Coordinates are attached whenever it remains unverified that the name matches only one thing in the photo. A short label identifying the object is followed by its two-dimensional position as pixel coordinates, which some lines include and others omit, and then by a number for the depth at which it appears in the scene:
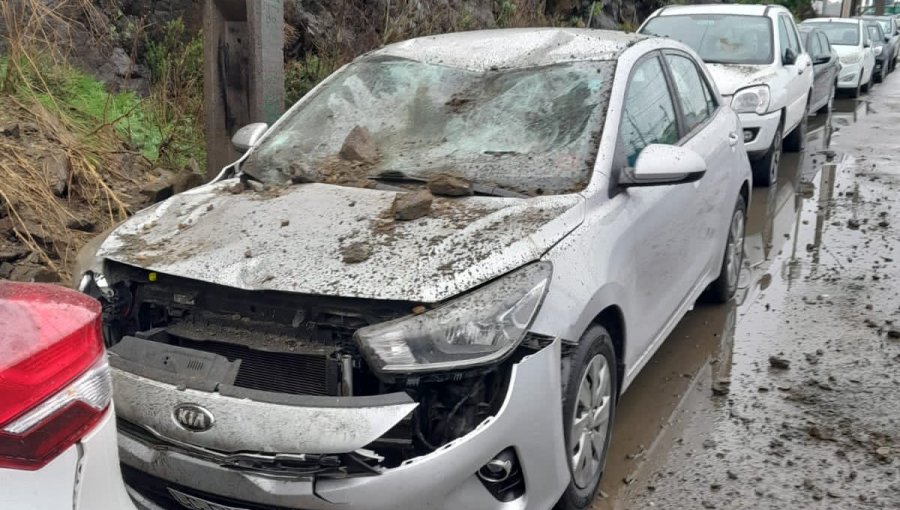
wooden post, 6.45
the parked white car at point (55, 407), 1.55
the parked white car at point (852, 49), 16.61
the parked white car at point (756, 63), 8.53
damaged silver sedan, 2.55
